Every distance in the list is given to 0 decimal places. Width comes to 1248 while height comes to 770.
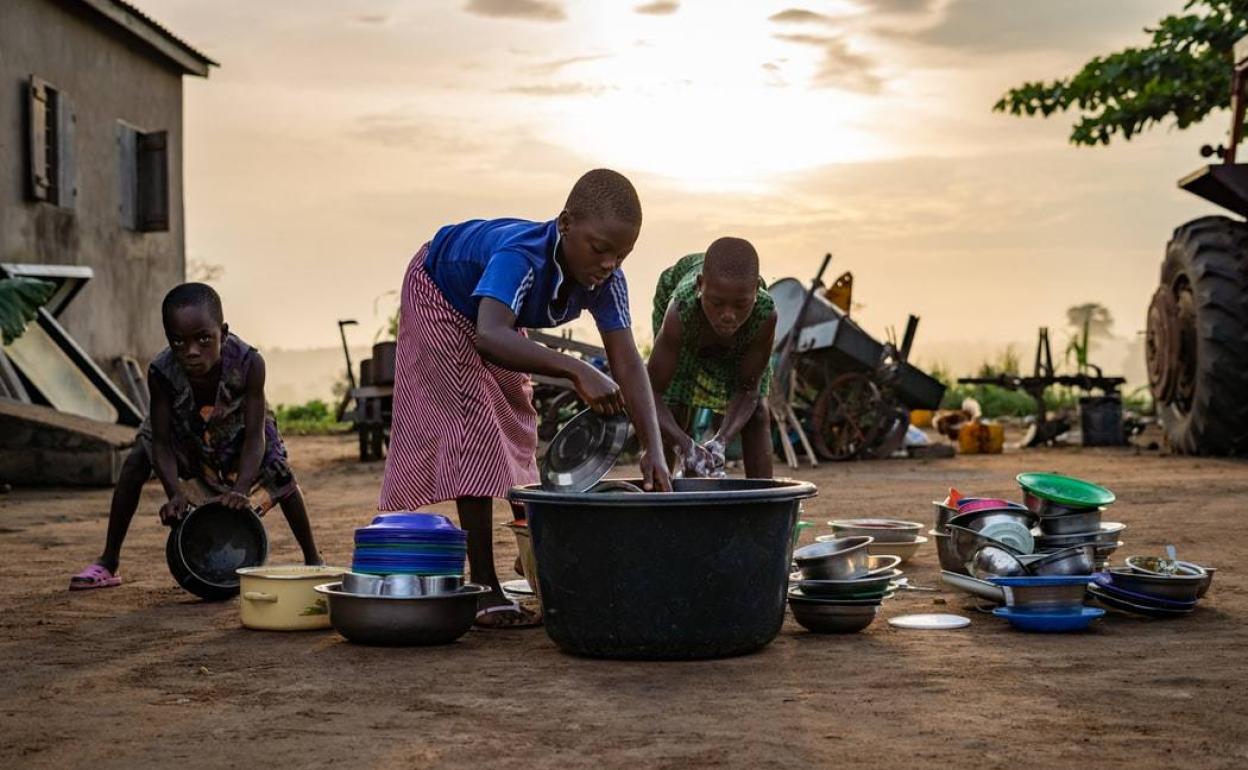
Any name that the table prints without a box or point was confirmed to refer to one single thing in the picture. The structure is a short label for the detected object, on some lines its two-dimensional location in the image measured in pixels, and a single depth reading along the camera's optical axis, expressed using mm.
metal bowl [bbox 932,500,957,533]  5532
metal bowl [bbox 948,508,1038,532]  5020
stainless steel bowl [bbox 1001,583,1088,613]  4328
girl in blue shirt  3955
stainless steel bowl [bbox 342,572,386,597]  4180
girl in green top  5129
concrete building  13195
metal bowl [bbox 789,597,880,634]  4320
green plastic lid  4957
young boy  5203
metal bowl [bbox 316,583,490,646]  4121
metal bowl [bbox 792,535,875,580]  4406
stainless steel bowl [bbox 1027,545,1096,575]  4668
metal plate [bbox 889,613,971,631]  4422
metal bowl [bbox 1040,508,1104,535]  4996
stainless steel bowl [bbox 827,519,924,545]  5680
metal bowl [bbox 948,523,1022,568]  4886
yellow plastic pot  4465
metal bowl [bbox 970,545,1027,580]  4727
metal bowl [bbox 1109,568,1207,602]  4473
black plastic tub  3801
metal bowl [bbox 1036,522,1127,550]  4969
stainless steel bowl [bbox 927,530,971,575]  5242
